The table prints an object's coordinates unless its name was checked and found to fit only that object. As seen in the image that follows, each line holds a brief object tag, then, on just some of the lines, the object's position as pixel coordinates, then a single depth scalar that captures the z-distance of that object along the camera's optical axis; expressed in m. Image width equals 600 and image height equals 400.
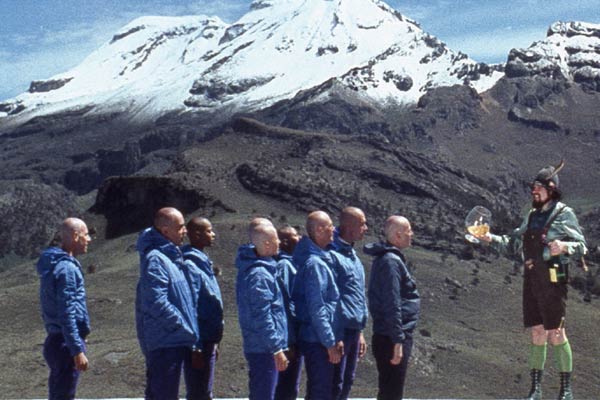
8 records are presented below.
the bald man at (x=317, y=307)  7.55
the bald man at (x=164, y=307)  7.43
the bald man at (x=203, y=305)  8.08
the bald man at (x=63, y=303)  7.69
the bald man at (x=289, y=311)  7.96
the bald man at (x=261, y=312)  7.41
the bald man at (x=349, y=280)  8.01
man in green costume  8.67
